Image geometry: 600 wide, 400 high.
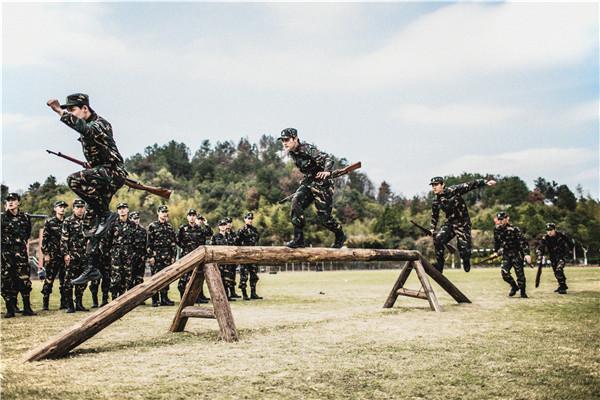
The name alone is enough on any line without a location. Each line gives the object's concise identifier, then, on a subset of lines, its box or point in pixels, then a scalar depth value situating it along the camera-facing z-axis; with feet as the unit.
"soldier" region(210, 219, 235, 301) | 44.37
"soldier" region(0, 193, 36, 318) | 32.48
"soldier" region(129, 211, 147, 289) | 40.42
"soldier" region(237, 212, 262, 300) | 45.09
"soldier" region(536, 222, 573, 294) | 47.47
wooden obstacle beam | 17.23
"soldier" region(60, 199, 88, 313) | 35.04
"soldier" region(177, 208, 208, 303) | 42.86
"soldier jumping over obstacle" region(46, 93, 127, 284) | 19.51
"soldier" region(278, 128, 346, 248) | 26.18
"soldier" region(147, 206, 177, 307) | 41.04
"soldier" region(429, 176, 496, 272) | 35.86
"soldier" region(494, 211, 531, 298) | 41.81
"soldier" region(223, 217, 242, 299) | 44.75
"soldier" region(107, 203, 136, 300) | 39.09
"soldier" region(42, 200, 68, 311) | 37.09
